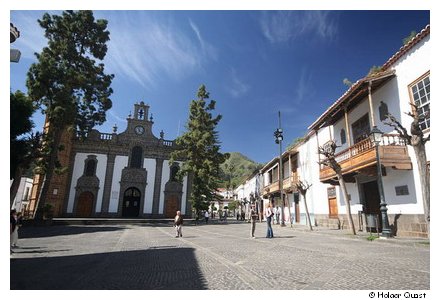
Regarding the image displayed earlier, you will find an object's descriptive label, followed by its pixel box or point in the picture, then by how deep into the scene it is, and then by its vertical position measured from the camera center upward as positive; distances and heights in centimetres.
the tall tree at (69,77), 1911 +988
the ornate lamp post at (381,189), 1076 +109
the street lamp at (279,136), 2248 +666
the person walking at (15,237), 844 -92
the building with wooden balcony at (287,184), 2506 +303
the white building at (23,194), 4326 +225
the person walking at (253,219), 1303 -26
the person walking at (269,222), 1266 -38
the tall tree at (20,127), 1221 +392
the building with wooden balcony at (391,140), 1092 +350
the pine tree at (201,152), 2725 +626
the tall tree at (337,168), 1339 +243
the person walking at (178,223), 1348 -56
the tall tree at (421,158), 903 +201
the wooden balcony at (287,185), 2408 +290
